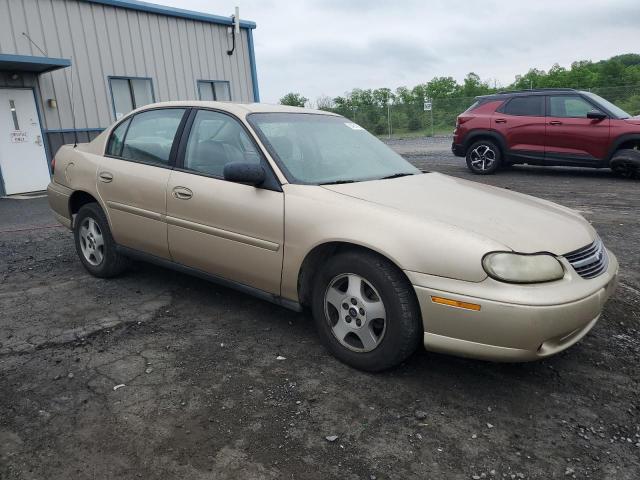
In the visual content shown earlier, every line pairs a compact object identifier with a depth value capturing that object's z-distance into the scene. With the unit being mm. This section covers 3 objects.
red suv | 9578
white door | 10406
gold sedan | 2531
